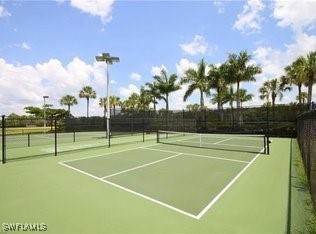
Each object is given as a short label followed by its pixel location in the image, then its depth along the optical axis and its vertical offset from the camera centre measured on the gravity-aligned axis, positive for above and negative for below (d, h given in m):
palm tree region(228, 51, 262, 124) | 20.45 +5.40
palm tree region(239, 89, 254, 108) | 35.68 +4.29
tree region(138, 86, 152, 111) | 32.77 +3.48
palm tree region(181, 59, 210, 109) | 23.27 +4.73
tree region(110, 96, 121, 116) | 46.42 +4.64
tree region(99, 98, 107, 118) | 50.23 +4.59
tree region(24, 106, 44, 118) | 54.43 +2.59
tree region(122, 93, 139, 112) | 45.29 +4.34
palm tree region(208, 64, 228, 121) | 22.58 +4.78
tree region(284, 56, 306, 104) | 19.21 +5.02
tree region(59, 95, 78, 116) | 48.79 +5.00
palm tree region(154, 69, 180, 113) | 25.15 +4.60
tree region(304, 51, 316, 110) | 18.78 +4.80
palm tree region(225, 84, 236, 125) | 29.63 +3.60
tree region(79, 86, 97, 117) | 45.96 +6.47
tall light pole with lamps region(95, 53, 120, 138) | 14.67 +4.74
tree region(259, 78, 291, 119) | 26.50 +4.68
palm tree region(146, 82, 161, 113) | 25.89 +3.98
